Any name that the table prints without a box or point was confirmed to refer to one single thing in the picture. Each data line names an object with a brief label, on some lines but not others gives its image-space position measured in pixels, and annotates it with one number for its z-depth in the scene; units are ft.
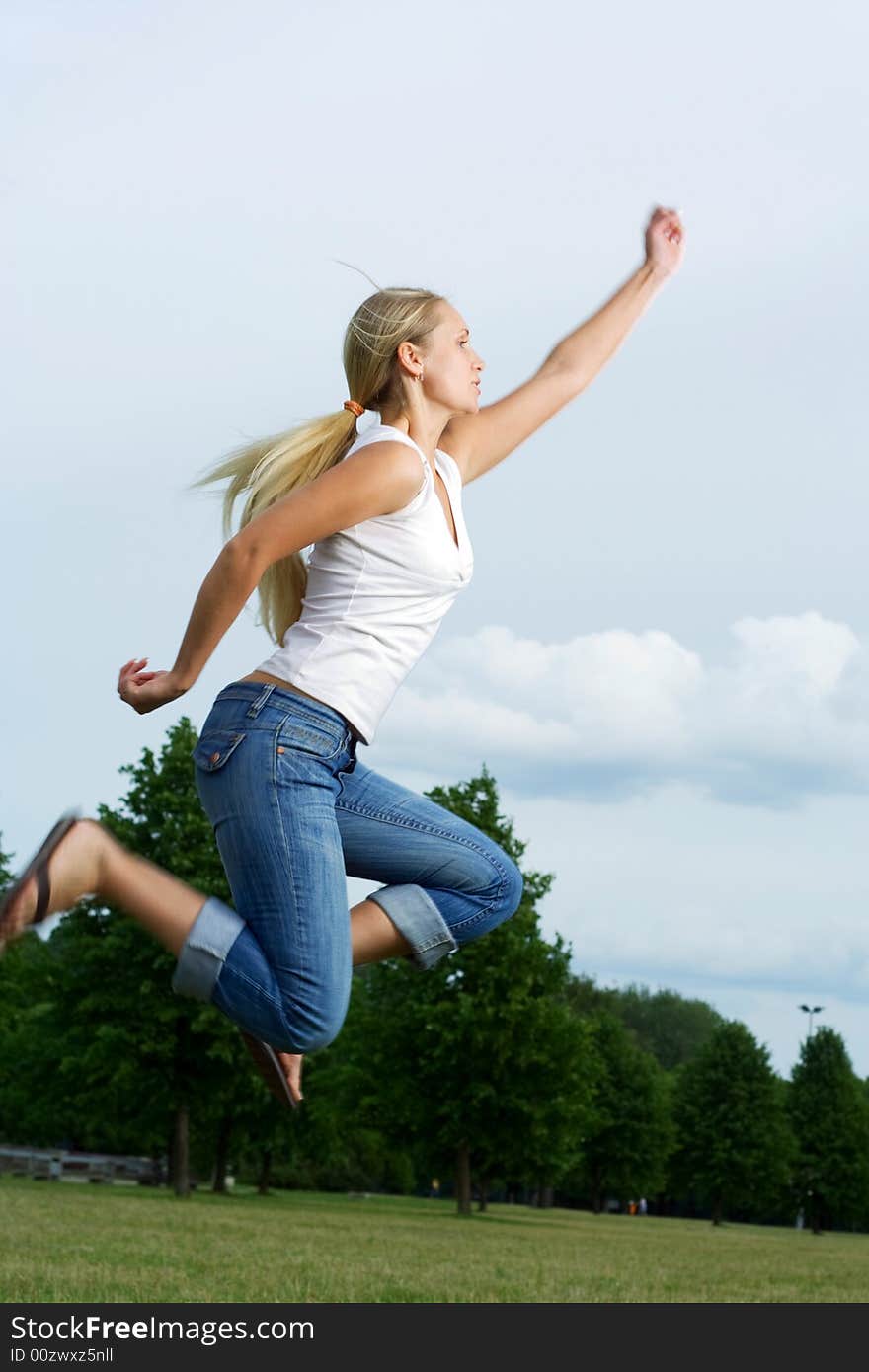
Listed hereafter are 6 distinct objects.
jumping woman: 14.11
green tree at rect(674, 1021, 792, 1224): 216.74
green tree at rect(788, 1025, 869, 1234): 221.66
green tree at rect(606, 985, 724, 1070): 333.83
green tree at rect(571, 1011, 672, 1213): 221.46
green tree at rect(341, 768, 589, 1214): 125.39
